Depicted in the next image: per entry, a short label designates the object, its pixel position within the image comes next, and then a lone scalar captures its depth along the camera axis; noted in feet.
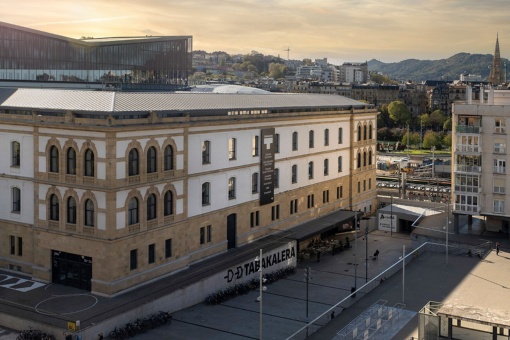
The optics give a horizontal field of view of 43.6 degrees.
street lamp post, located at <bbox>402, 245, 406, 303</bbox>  167.09
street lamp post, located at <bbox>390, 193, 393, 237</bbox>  270.71
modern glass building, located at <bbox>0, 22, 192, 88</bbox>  252.83
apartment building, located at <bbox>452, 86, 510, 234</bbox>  228.63
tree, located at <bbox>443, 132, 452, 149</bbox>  587.02
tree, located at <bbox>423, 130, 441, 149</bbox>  590.96
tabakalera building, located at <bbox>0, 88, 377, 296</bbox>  162.50
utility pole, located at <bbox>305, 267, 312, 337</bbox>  156.75
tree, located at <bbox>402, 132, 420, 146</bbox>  611.88
